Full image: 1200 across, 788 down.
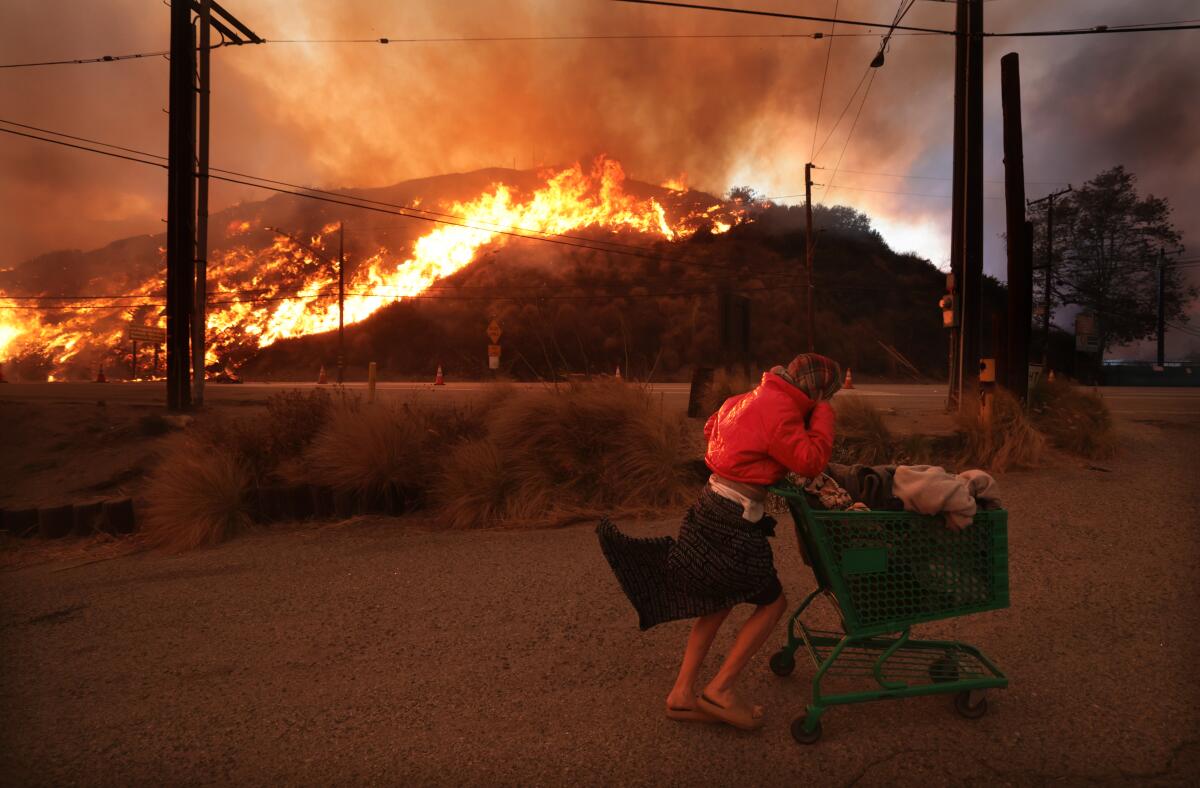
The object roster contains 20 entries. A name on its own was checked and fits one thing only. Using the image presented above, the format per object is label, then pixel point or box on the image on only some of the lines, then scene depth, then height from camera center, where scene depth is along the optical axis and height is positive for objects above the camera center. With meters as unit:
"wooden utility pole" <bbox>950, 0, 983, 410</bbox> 11.30 +3.09
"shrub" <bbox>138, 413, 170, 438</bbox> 11.26 -0.43
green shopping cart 2.73 -0.72
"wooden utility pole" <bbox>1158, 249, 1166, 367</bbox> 45.06 +6.82
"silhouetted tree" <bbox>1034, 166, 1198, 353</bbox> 44.16 +9.10
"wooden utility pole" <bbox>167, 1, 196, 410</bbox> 13.00 +3.68
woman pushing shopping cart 2.72 -0.66
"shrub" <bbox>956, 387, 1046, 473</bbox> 8.18 -0.51
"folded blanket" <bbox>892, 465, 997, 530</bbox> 2.65 -0.37
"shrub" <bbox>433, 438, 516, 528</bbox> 6.64 -0.87
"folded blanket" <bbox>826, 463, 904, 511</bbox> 2.86 -0.36
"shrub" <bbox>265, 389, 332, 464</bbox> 7.86 -0.27
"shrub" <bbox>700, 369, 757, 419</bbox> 10.16 +0.16
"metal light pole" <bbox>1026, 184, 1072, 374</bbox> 27.73 +7.92
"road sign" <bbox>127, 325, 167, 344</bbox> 31.59 +3.25
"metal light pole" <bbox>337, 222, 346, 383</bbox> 31.52 +3.31
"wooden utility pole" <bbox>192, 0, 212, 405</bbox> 14.78 +4.66
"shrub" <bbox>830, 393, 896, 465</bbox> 8.05 -0.46
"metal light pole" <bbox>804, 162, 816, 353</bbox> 32.52 +7.71
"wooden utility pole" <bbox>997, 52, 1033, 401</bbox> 10.45 +2.29
